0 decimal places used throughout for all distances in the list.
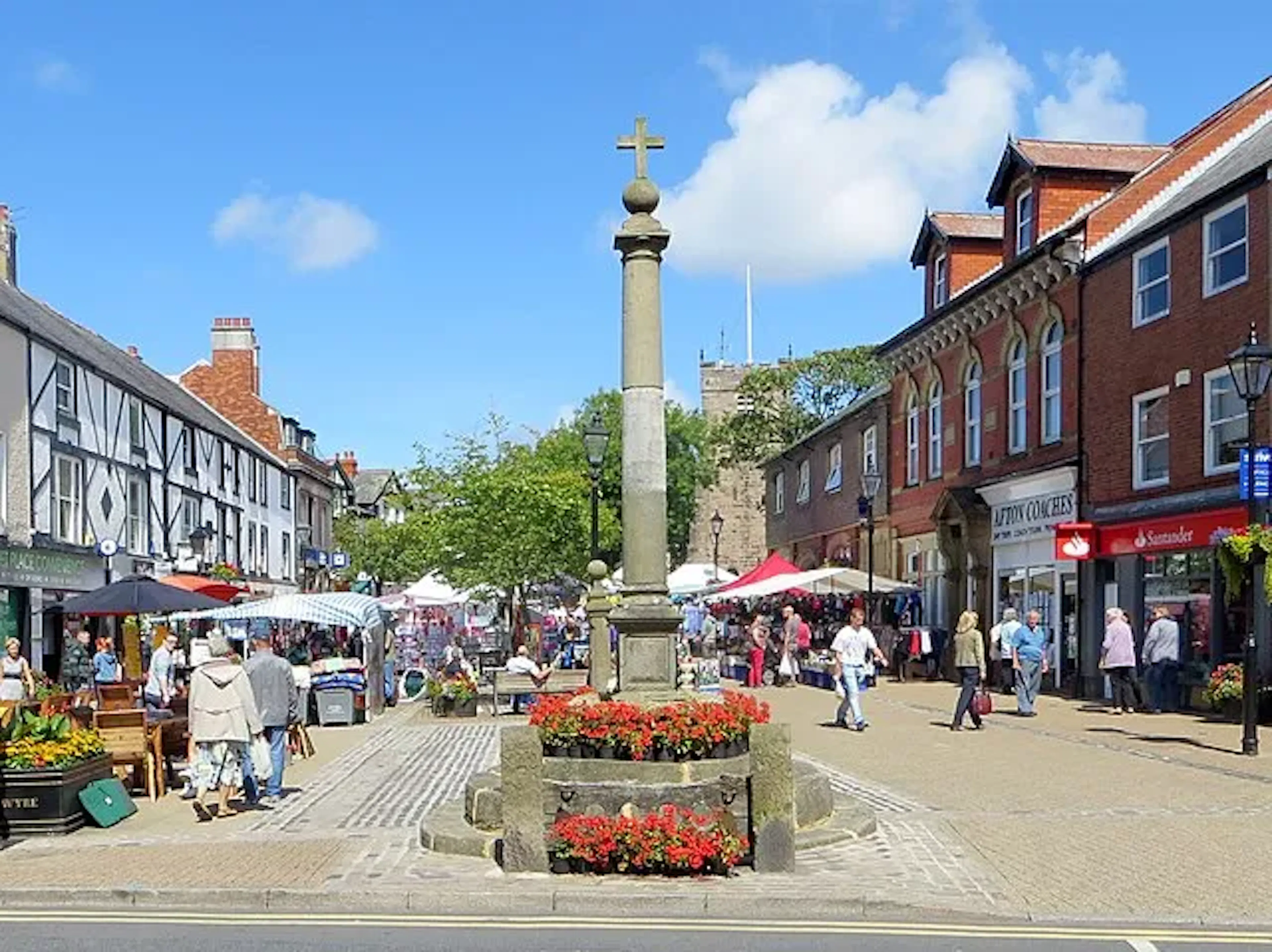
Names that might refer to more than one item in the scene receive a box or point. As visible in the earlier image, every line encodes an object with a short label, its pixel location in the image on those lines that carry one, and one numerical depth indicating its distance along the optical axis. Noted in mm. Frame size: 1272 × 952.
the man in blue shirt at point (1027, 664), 24000
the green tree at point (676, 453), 74250
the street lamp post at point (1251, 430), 17828
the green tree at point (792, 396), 72562
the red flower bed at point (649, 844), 10148
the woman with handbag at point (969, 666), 21609
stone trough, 10570
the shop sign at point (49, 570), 27969
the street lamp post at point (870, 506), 34625
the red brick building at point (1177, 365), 23766
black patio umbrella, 21844
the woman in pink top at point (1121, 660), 24219
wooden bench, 26172
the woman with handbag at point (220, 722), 13805
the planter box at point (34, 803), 12727
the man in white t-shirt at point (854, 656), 21672
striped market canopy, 24859
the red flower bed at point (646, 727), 10688
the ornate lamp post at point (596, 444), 25547
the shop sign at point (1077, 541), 27828
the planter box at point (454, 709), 26156
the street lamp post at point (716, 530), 50219
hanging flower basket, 19250
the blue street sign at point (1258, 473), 18891
